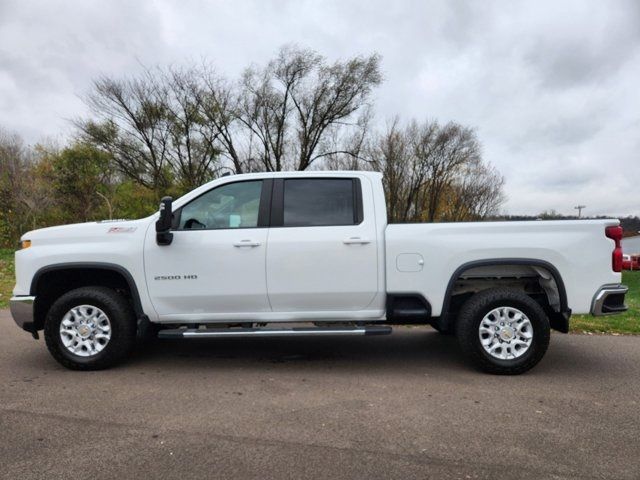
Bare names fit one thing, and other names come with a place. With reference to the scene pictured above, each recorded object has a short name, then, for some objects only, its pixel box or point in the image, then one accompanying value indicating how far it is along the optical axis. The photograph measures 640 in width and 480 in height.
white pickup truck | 4.57
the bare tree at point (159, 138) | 26.27
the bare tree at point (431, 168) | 32.72
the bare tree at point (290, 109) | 28.97
